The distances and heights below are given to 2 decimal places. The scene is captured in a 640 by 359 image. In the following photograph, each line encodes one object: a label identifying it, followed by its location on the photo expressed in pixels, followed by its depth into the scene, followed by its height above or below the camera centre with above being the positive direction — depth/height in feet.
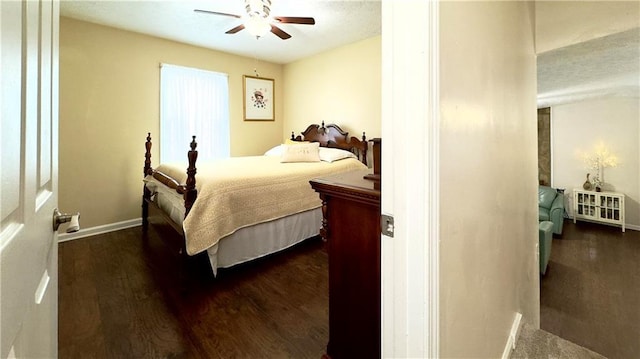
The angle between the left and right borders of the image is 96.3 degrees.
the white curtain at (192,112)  12.94 +3.26
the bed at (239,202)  7.41 -0.64
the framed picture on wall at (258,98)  15.58 +4.63
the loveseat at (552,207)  14.71 -1.43
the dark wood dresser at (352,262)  3.80 -1.17
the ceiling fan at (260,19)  7.95 +4.78
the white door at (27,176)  1.41 +0.03
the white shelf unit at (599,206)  15.89 -1.51
